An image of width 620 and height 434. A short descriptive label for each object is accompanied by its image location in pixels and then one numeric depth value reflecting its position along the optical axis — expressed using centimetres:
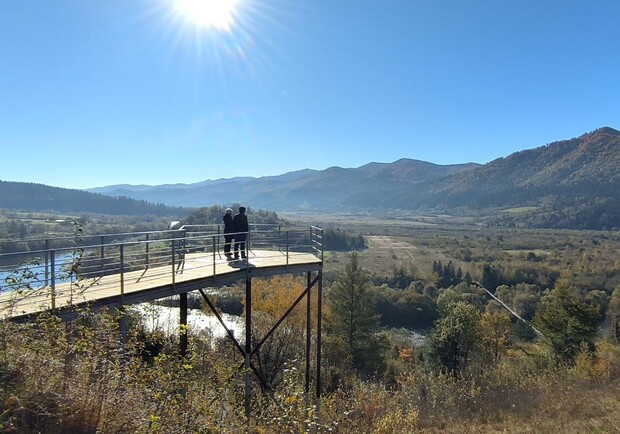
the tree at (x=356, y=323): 3297
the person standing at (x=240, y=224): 1381
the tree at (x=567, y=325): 3014
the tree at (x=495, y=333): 3777
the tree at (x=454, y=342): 3275
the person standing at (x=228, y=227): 1395
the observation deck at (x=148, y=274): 612
